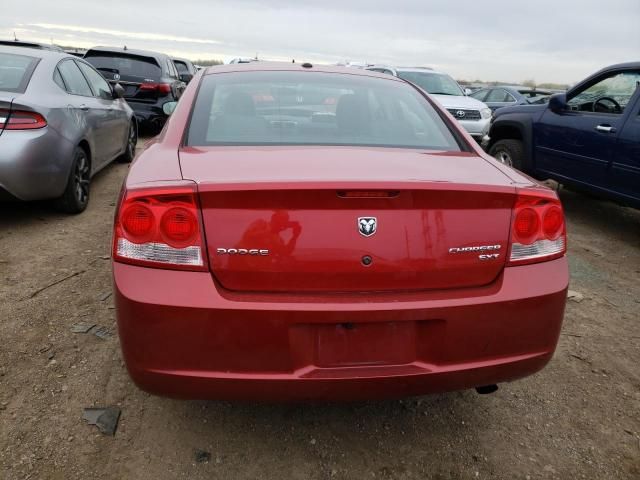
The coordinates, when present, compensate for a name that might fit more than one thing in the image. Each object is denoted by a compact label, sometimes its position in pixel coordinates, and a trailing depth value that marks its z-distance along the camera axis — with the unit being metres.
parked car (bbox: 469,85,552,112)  14.91
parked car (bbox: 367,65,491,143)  10.52
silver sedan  4.12
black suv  9.55
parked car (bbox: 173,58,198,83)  18.19
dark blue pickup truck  4.98
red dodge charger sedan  1.74
